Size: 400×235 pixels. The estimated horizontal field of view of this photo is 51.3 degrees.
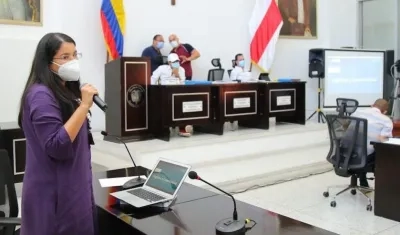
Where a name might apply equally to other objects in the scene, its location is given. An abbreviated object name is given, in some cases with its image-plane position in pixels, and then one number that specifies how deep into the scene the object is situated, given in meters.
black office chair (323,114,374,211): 4.09
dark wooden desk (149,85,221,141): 5.17
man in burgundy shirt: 6.78
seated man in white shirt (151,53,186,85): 5.66
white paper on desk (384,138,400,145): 3.79
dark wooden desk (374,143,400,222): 3.72
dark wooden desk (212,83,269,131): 5.73
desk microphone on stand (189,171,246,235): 1.56
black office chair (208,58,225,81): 6.60
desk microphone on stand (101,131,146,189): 2.24
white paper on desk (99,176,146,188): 2.38
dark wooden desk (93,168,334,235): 1.67
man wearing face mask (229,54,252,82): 6.72
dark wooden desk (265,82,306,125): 6.34
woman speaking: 1.48
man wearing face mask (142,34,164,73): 6.39
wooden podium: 4.99
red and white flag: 8.00
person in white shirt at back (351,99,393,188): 4.17
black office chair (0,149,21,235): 2.16
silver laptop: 1.94
